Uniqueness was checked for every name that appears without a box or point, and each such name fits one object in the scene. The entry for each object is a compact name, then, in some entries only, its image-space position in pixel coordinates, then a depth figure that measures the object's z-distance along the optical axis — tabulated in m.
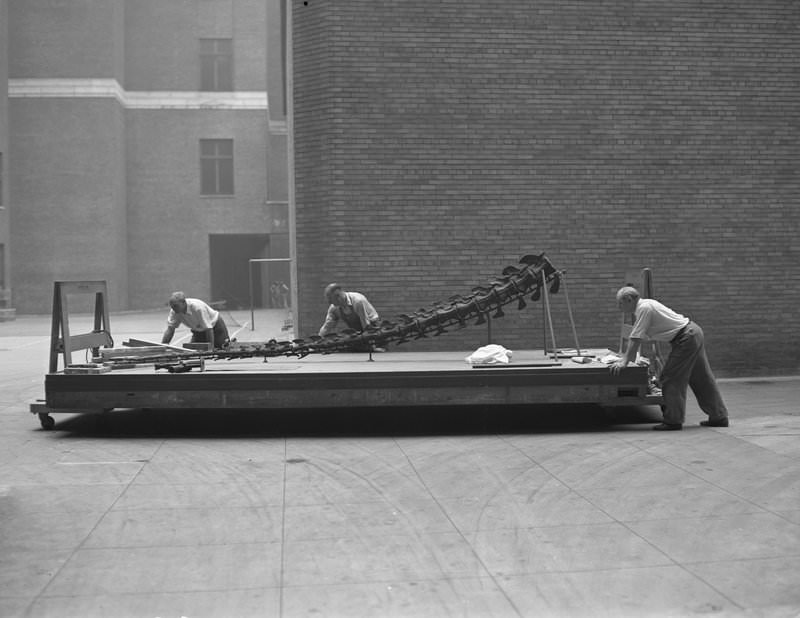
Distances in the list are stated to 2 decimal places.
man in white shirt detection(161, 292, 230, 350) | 12.95
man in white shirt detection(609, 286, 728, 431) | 10.67
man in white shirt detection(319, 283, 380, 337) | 12.83
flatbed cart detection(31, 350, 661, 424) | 10.72
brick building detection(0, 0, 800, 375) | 14.69
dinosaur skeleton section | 11.95
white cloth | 11.37
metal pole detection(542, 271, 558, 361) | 11.62
